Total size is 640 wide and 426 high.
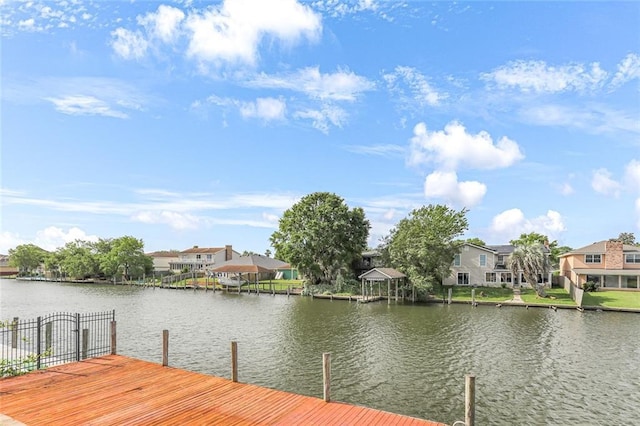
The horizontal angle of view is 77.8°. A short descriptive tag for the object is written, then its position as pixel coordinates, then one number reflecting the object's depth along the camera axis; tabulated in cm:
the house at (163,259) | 11356
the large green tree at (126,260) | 9138
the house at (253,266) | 7088
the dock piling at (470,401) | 1116
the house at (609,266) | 5103
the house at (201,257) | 10148
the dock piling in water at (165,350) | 1662
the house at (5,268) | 12901
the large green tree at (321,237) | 6253
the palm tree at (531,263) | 4859
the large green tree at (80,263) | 9694
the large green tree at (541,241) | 7854
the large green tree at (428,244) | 5106
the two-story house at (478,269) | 5850
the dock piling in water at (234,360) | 1476
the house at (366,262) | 7119
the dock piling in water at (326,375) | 1291
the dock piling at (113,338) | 1800
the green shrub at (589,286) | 5028
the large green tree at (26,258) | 12231
